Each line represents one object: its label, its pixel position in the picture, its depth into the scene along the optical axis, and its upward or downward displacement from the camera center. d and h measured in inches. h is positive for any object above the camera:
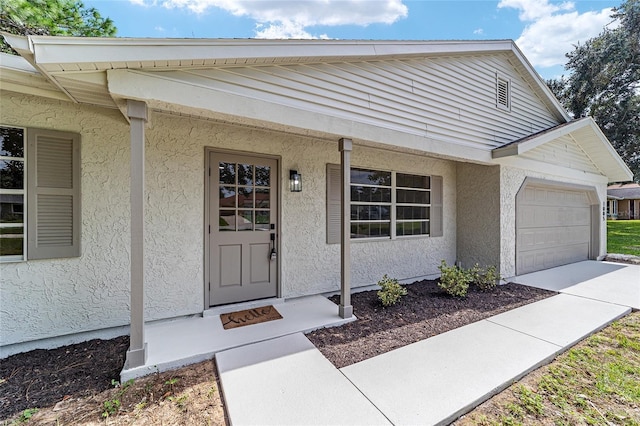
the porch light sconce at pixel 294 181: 189.3 +22.2
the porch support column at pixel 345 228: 162.9 -9.6
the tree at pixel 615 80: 577.3 +295.9
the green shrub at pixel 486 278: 226.2 -56.5
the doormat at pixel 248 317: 155.5 -63.4
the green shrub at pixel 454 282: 206.2 -54.2
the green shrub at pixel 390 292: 185.0 -56.2
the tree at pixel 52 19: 271.4 +266.3
